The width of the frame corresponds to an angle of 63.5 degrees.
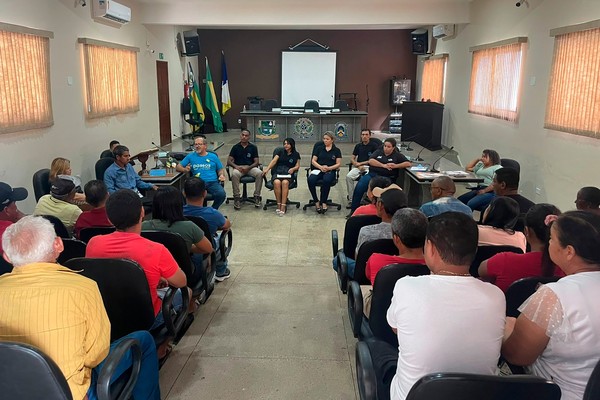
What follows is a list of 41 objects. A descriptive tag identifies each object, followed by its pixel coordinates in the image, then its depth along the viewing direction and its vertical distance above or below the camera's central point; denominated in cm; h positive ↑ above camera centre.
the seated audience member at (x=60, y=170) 464 -71
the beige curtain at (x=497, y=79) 702 +37
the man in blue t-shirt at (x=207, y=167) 596 -85
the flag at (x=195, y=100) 1238 -8
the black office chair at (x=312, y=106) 1152 -16
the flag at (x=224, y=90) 1323 +20
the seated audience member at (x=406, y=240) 230 -66
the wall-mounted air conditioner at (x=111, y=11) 670 +118
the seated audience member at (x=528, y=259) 233 -75
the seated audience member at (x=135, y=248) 239 -74
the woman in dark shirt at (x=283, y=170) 655 -96
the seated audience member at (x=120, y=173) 509 -80
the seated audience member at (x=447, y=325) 146 -67
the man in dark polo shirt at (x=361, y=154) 675 -74
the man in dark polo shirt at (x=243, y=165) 672 -93
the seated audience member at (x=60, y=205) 376 -85
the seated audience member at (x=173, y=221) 306 -78
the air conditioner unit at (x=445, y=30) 996 +144
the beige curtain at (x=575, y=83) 495 +22
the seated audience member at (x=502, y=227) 290 -75
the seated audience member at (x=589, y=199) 329 -64
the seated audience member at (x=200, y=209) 367 -84
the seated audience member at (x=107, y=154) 627 -74
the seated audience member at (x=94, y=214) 335 -81
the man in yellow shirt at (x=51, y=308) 158 -69
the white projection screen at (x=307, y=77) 1366 +60
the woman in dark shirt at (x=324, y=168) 659 -92
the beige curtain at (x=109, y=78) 693 +27
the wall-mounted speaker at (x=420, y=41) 1162 +141
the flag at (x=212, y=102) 1292 -13
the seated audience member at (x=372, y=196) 362 -75
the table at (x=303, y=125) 1073 -58
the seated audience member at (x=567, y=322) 149 -67
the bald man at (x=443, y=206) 352 -75
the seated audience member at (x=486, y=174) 536 -82
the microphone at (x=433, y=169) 602 -84
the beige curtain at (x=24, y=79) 489 +16
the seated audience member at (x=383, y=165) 618 -81
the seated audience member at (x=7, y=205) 333 -75
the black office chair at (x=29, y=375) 135 -79
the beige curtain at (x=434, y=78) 1105 +54
